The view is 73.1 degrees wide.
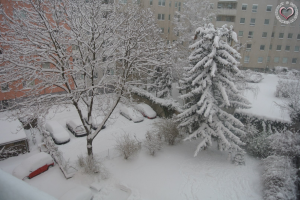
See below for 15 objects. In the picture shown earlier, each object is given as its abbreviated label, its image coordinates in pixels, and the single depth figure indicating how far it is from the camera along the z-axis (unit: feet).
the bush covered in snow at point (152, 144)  46.32
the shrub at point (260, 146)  45.42
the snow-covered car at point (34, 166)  41.09
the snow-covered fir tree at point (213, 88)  39.40
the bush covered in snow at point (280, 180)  33.60
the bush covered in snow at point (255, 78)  82.21
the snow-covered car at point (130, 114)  69.92
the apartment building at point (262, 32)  115.44
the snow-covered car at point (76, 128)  60.80
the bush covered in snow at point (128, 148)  44.86
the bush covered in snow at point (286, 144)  39.51
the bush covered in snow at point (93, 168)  40.47
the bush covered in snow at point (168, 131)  50.91
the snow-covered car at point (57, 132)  56.65
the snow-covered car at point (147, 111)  72.82
